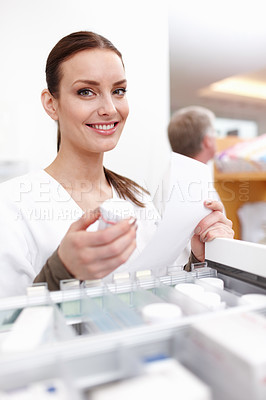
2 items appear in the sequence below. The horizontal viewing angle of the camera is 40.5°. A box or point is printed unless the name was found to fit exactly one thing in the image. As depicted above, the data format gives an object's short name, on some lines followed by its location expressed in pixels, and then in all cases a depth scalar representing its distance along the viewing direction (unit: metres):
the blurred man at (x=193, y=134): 1.79
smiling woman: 0.78
